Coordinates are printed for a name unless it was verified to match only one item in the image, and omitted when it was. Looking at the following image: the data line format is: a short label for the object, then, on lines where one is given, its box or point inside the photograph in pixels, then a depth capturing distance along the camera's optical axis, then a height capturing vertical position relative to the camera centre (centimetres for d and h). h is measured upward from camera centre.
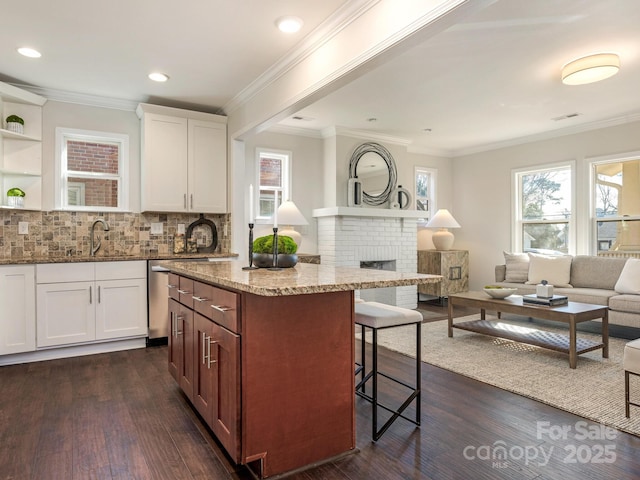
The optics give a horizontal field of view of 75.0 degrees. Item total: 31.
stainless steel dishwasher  405 -63
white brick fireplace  555 +2
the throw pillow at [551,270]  512 -35
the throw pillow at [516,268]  549 -35
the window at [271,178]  534 +83
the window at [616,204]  510 +47
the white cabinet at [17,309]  346 -57
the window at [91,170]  422 +74
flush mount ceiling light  336 +143
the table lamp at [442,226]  634 +23
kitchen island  176 -56
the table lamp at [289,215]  495 +31
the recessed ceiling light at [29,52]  322 +148
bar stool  218 -43
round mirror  584 +100
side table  634 -43
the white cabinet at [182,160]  431 +86
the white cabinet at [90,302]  361 -55
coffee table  339 -69
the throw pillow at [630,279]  434 -39
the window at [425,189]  700 +89
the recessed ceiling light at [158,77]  369 +147
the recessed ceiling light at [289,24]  276 +147
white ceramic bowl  402 -49
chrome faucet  424 +12
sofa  422 -44
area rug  257 -100
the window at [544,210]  580 +45
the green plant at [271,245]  247 -2
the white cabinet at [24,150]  384 +86
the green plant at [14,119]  381 +112
